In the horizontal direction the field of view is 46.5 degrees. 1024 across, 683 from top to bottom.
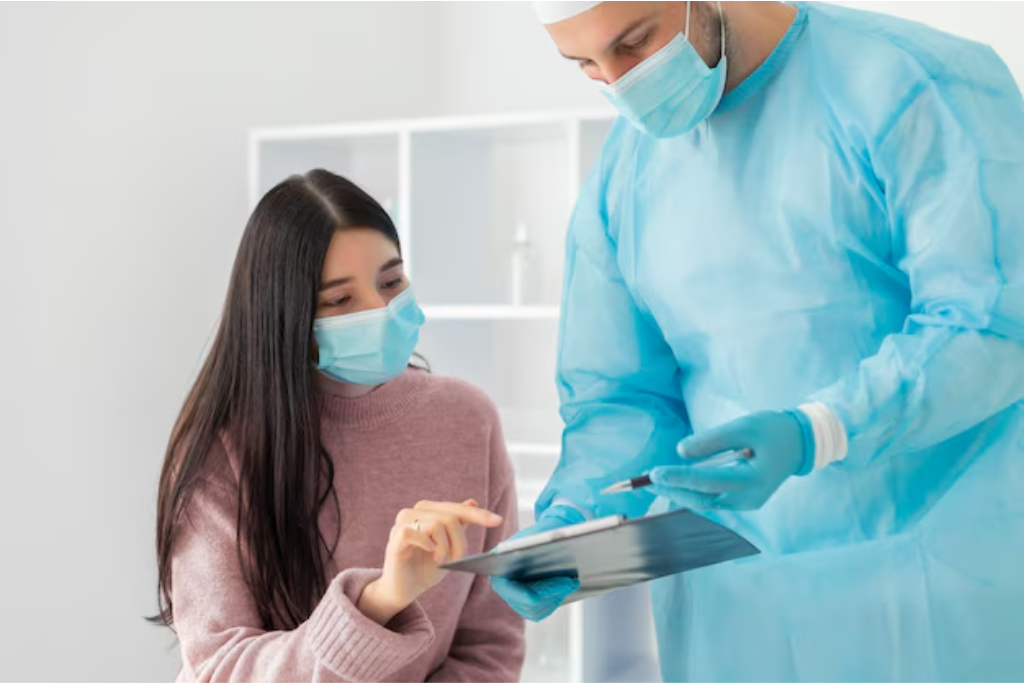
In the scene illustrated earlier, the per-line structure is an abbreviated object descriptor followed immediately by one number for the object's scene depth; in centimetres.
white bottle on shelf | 259
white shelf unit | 256
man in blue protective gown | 98
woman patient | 152
